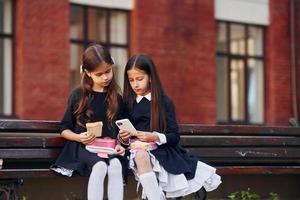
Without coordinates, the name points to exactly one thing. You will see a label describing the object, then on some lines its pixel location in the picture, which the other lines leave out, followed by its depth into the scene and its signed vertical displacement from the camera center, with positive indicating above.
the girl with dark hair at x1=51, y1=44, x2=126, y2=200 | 6.56 +0.02
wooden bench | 6.93 -0.28
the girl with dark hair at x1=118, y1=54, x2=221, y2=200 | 6.77 -0.13
